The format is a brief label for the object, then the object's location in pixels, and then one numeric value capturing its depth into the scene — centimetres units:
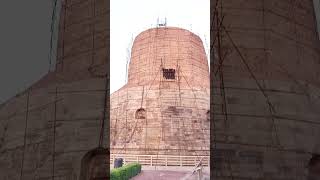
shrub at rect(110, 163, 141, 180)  1093
